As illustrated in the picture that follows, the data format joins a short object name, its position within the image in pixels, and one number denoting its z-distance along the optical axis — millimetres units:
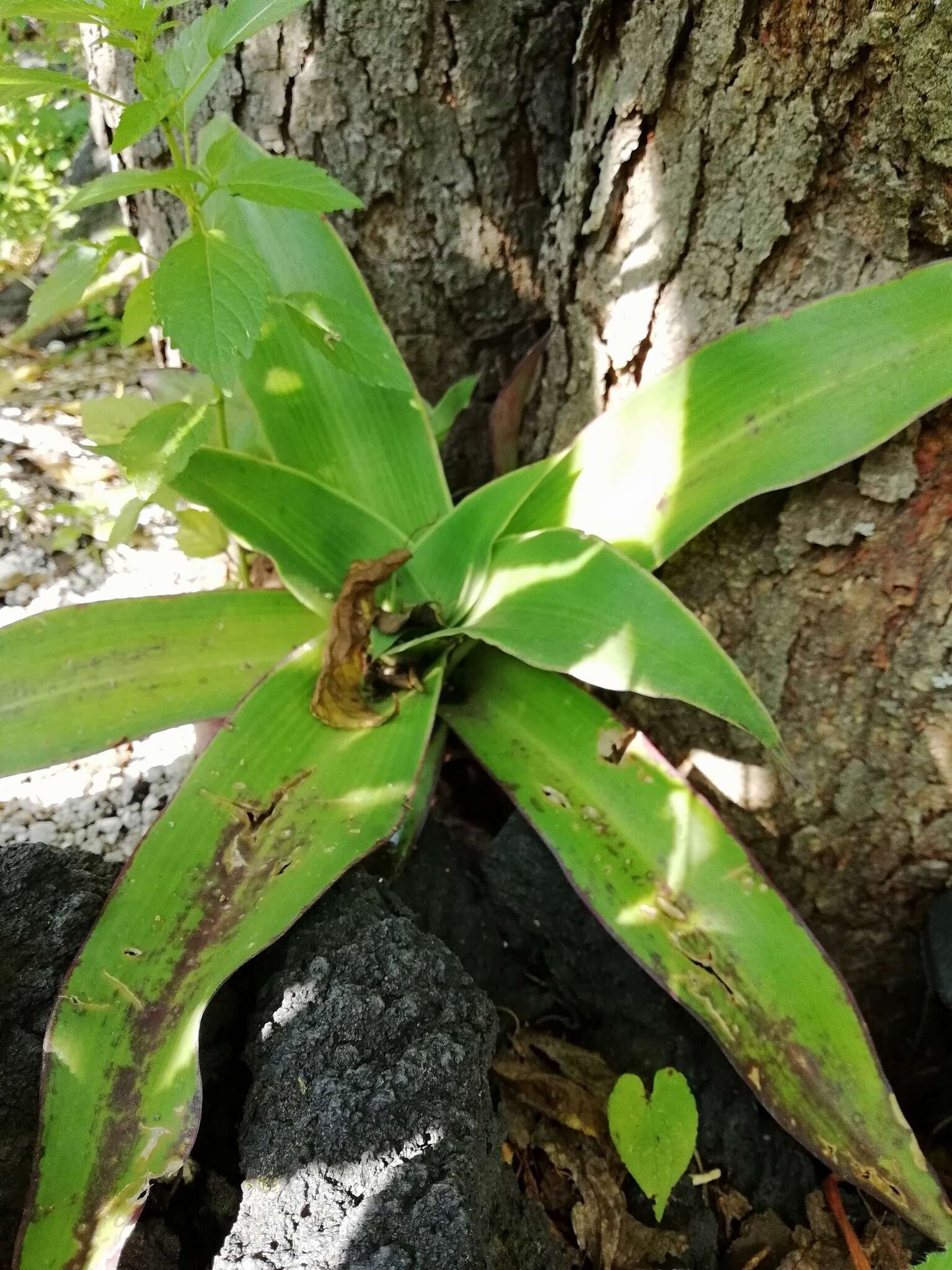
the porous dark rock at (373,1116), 307
